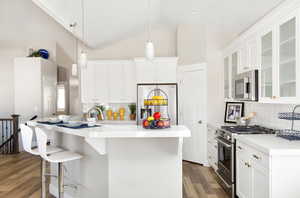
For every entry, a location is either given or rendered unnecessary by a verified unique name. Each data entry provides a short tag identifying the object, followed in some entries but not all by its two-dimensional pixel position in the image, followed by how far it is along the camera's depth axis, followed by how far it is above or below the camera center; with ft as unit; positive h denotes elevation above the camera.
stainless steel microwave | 10.81 +0.68
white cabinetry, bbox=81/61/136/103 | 19.54 +1.46
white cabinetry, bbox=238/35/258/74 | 10.95 +2.27
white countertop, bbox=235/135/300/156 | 7.21 -1.51
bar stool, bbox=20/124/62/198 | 8.85 -1.77
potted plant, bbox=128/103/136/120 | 19.76 -1.04
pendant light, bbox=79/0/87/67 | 11.25 +1.92
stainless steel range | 10.59 -2.49
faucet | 19.87 -1.38
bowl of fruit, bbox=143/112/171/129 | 7.82 -0.78
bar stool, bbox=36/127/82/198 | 8.23 -2.13
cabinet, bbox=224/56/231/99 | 14.89 +1.37
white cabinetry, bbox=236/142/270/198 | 7.76 -2.75
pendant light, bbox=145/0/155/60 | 9.58 +2.00
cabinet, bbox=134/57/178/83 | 18.78 +2.40
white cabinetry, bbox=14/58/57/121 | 21.11 +1.10
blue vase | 22.07 +4.41
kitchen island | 8.64 -2.54
